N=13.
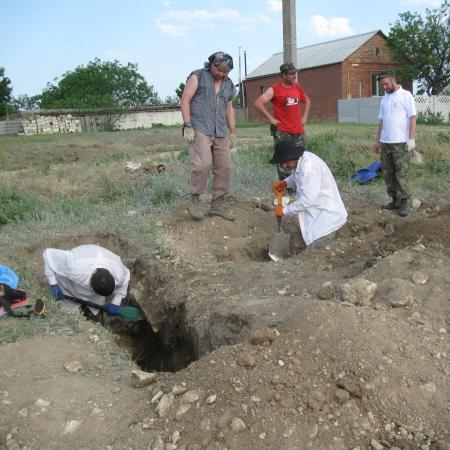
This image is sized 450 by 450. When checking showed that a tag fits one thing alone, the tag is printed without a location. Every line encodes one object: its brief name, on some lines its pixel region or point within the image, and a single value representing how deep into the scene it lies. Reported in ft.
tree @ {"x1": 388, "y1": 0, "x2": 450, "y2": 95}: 84.69
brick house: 85.66
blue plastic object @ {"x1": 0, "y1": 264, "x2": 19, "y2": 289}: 11.89
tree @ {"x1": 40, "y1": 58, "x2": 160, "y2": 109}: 150.82
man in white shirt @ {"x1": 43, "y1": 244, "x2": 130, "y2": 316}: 12.87
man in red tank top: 18.54
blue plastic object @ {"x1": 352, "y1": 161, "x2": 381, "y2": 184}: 23.89
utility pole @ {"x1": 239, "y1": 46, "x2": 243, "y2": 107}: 111.77
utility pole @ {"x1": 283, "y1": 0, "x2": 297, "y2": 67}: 22.66
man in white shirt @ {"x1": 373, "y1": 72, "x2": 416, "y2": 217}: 17.60
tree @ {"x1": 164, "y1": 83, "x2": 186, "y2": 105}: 117.31
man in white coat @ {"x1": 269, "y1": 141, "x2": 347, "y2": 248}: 14.46
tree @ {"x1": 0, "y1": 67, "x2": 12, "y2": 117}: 106.93
